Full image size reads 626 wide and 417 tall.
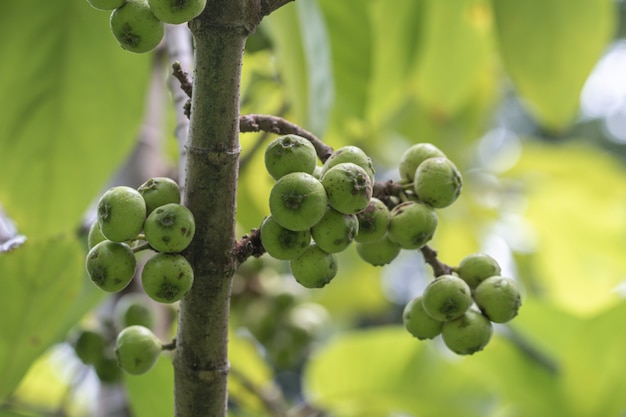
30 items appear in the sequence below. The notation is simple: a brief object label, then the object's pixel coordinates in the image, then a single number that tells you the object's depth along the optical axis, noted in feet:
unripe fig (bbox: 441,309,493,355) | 3.66
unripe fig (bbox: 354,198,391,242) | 3.61
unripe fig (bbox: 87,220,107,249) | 3.61
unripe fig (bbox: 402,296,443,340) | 3.71
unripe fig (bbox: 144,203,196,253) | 3.46
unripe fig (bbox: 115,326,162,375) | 3.70
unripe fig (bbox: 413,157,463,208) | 3.67
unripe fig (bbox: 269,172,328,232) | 3.49
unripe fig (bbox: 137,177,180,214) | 3.54
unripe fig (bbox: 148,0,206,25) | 3.40
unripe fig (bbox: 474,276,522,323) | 3.67
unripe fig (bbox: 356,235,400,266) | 3.69
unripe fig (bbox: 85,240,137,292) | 3.53
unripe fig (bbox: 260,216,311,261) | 3.53
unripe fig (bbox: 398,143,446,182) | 3.73
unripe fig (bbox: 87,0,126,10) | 3.49
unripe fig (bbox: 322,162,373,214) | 3.50
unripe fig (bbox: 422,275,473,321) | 3.64
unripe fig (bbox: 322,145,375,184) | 3.58
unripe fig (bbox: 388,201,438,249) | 3.62
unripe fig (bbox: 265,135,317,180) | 3.55
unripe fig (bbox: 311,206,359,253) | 3.53
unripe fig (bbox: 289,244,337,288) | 3.59
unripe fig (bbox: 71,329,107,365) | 4.63
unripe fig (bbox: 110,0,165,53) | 3.50
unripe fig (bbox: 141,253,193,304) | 3.48
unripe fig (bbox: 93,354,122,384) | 4.58
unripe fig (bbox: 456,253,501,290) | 3.72
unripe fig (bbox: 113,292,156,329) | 4.67
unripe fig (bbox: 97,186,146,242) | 3.50
